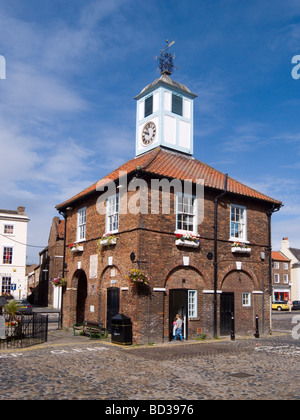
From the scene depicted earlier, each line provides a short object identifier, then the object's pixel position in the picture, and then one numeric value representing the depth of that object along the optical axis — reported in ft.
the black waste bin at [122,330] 55.11
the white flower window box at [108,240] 62.82
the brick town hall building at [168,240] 58.85
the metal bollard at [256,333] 67.15
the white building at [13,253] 152.76
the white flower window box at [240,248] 68.29
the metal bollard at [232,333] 62.86
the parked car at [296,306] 182.66
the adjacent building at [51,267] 160.97
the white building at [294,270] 227.61
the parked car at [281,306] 178.70
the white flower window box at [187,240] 61.00
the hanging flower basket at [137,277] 55.36
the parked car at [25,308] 116.41
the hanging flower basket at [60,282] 78.08
